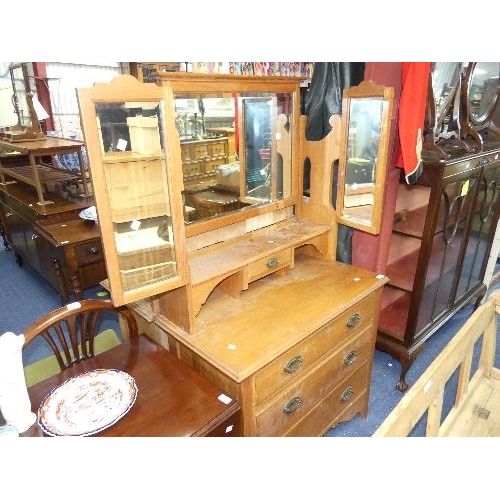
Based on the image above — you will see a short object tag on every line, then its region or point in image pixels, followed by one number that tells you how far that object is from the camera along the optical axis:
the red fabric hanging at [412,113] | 1.62
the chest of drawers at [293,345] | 1.34
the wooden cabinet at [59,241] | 2.60
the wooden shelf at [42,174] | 3.31
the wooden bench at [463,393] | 1.10
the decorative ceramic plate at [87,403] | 1.12
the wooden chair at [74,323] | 1.37
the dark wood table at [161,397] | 1.14
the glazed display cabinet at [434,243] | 2.07
